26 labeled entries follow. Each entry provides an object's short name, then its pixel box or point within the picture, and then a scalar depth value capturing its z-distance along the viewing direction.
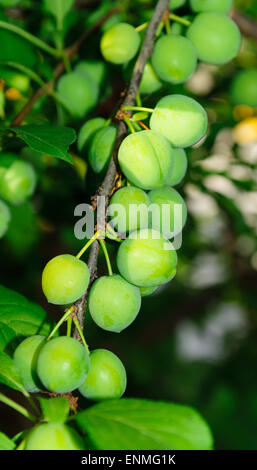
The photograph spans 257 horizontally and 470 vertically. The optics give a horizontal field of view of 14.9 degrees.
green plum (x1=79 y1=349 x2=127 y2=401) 0.45
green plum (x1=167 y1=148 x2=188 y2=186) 0.51
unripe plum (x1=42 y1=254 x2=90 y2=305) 0.45
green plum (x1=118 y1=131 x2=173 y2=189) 0.46
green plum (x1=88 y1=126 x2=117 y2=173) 0.50
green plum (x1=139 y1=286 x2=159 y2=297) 0.48
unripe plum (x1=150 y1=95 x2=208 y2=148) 0.48
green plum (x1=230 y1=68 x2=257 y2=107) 0.68
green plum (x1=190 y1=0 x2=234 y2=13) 0.55
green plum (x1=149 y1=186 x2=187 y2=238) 0.48
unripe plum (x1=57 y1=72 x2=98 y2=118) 0.58
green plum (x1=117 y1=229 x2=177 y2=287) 0.46
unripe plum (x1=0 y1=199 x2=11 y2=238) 0.55
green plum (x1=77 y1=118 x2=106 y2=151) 0.53
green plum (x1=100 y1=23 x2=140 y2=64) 0.53
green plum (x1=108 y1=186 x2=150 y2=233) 0.46
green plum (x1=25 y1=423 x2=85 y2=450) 0.42
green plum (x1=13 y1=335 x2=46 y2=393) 0.45
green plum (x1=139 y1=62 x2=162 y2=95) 0.54
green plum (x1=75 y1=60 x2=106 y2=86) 0.60
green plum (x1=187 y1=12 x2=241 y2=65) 0.53
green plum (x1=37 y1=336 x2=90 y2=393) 0.44
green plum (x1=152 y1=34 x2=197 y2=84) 0.51
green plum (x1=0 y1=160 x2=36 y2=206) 0.57
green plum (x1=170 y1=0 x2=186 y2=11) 0.55
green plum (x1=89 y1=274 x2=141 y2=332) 0.46
